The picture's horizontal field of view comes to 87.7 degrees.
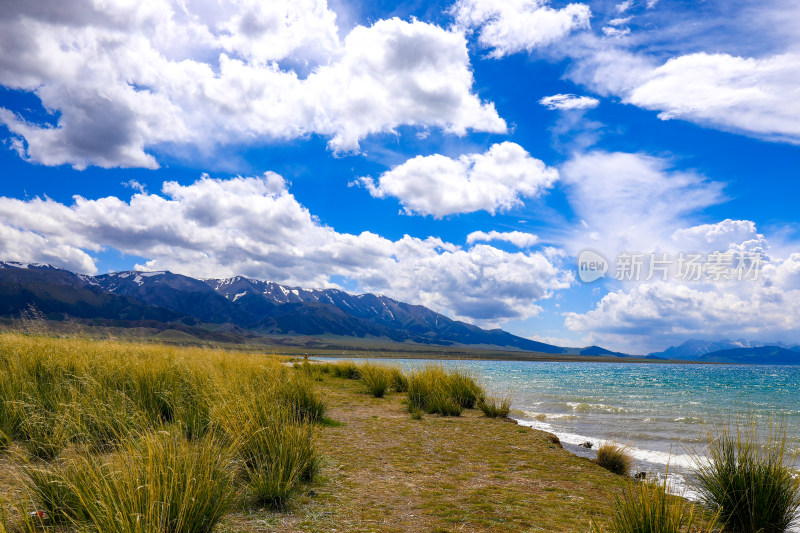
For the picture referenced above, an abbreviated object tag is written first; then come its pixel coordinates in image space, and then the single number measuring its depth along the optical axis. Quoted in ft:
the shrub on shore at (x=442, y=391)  39.78
